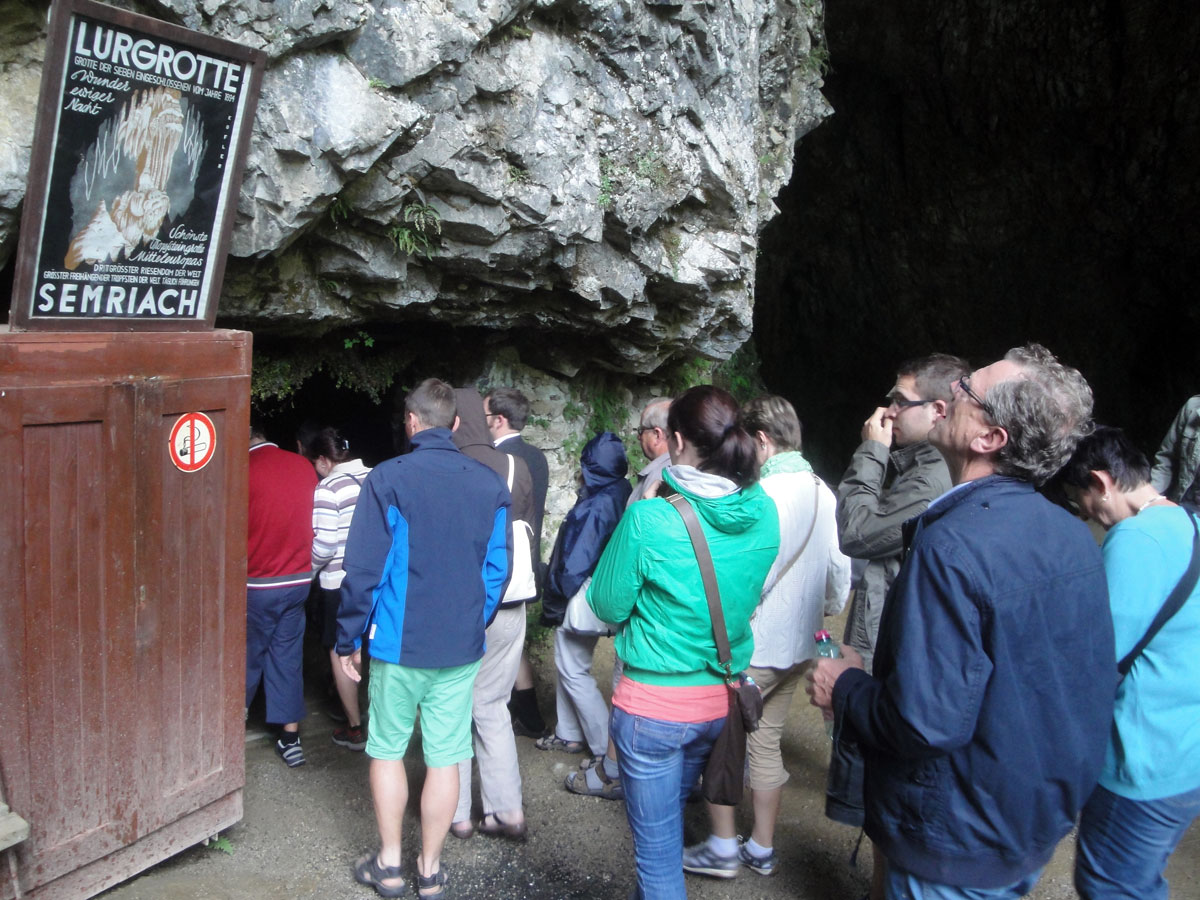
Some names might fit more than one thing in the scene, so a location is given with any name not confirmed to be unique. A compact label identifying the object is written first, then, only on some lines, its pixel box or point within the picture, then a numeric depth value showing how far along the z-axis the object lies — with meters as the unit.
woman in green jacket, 2.98
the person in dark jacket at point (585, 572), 4.66
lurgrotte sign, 2.86
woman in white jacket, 3.75
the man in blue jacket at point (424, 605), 3.46
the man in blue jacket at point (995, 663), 2.13
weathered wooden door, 3.04
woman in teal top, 2.73
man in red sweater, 4.83
